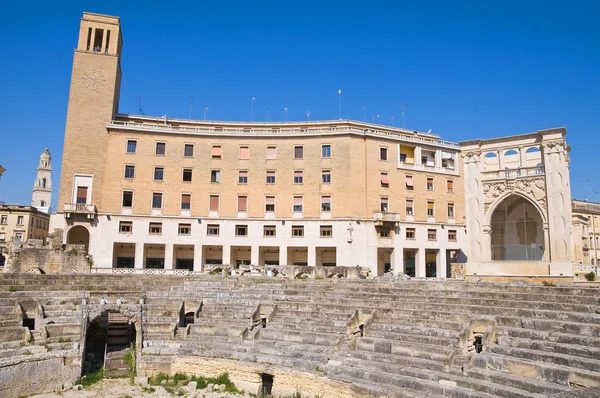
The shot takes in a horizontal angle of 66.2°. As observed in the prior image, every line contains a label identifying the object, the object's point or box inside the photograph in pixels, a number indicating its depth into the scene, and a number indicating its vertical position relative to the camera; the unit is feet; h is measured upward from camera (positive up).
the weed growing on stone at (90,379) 58.03 -14.45
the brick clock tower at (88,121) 132.98 +42.38
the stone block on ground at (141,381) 58.65 -14.55
